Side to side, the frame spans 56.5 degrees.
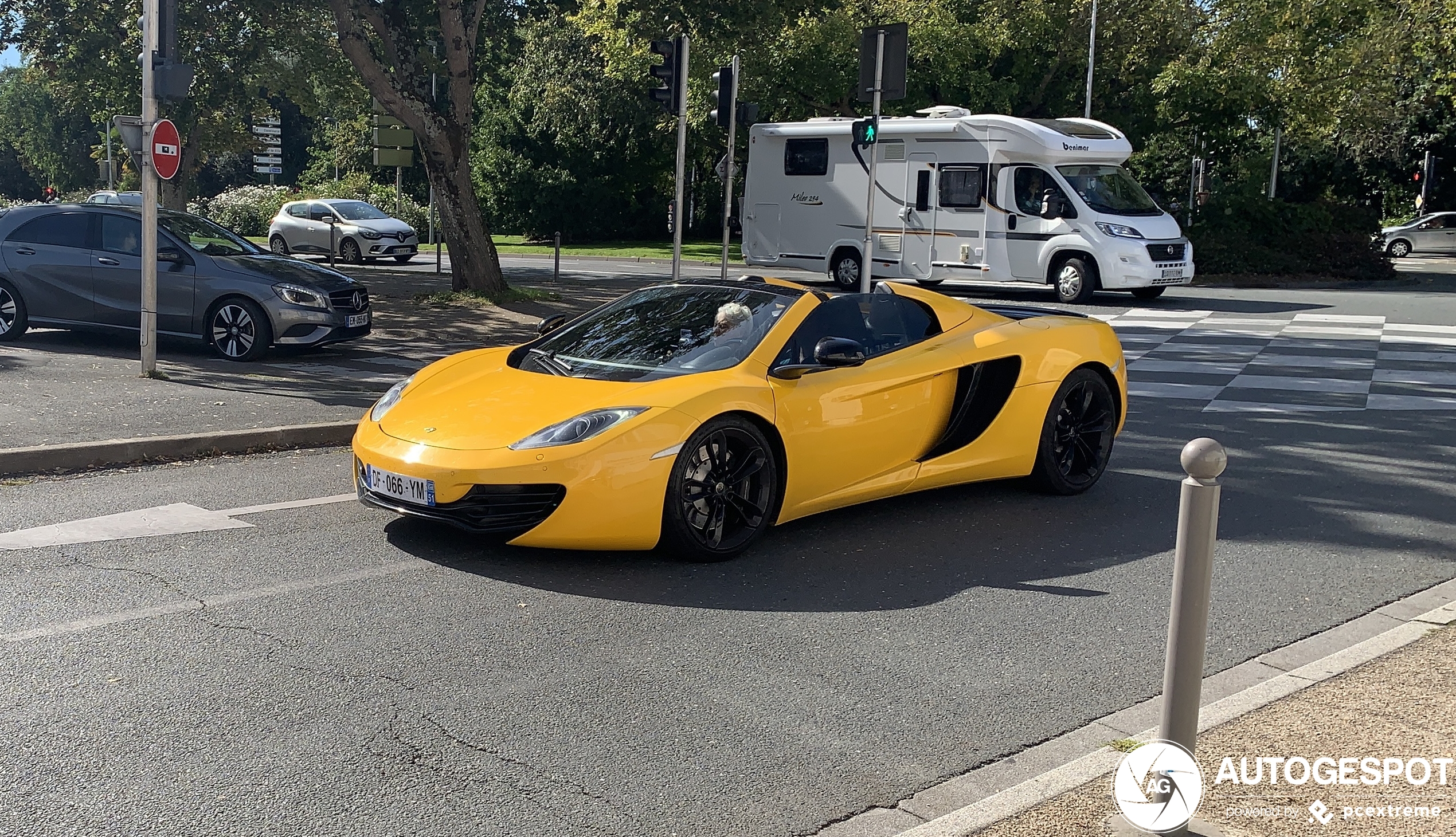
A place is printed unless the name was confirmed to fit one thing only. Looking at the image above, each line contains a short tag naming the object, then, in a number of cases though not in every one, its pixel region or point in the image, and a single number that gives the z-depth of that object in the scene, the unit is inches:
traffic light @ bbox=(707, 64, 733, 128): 607.5
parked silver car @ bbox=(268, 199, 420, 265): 1209.4
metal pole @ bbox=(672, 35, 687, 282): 568.4
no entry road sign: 446.6
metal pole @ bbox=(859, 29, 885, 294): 601.9
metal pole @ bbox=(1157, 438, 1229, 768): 136.3
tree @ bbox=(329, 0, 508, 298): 722.8
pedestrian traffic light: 649.0
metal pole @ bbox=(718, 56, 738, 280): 604.7
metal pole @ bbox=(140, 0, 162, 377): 442.3
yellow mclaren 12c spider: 232.8
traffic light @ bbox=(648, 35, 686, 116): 574.9
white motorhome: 866.8
